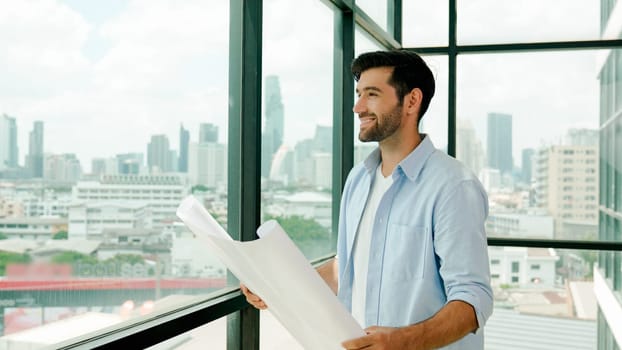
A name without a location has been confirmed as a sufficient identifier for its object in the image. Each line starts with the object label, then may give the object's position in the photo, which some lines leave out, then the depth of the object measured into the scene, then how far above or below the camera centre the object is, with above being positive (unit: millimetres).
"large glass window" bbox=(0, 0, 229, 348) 1167 +40
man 1222 -100
